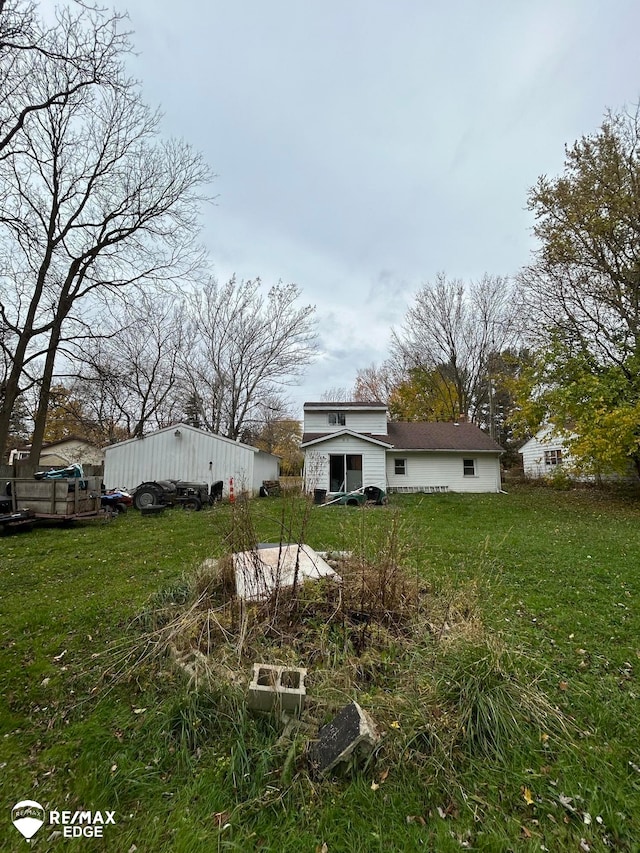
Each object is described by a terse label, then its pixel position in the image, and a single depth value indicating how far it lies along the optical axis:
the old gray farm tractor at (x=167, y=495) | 12.62
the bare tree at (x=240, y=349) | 23.67
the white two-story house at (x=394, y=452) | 16.22
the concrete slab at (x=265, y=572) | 3.46
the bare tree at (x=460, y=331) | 24.56
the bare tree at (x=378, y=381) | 29.69
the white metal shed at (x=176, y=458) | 15.98
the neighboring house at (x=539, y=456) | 20.97
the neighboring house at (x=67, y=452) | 28.59
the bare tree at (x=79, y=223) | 11.45
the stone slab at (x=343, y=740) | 2.01
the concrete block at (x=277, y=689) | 2.32
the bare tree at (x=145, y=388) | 22.71
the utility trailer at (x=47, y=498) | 9.09
